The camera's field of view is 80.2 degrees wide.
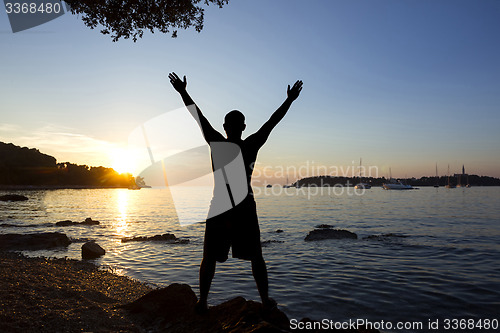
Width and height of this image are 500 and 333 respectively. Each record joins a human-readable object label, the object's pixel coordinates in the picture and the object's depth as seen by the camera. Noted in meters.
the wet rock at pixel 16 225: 21.02
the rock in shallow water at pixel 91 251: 11.81
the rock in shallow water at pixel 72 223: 23.31
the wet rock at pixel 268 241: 15.23
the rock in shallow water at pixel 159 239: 16.39
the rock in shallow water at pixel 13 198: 53.66
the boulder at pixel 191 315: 3.66
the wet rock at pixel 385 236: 16.84
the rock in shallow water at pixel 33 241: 13.05
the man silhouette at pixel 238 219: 3.91
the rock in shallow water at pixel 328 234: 16.48
